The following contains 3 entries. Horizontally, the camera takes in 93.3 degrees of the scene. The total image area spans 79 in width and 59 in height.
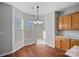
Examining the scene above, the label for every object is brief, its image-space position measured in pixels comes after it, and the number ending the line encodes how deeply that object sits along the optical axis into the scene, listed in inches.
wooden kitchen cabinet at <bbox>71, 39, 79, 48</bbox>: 82.5
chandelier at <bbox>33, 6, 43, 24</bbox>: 79.9
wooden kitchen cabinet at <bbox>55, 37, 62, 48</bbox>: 88.2
